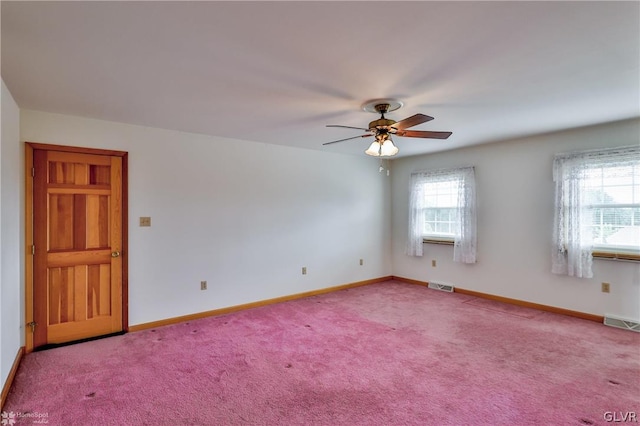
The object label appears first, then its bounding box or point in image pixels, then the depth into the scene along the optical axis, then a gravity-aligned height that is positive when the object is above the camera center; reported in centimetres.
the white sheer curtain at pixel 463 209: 503 +4
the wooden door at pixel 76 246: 320 -36
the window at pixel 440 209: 540 +5
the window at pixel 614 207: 364 +6
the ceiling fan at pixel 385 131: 296 +77
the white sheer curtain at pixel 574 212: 390 +0
